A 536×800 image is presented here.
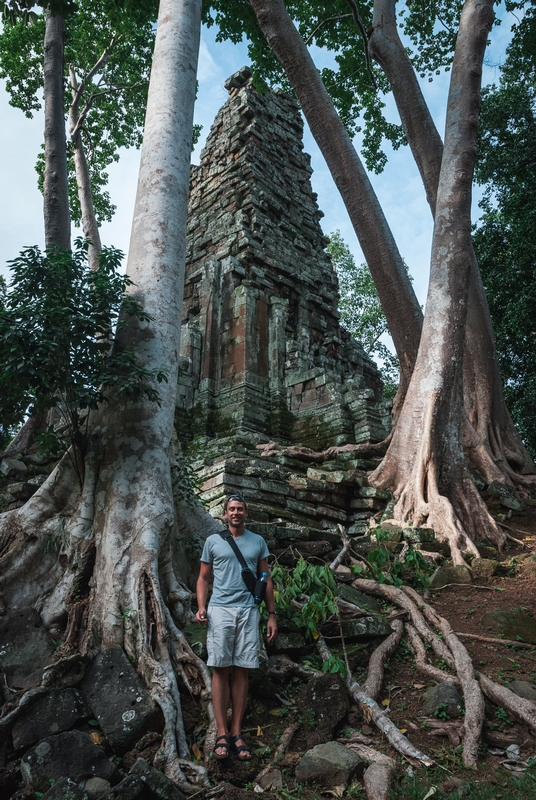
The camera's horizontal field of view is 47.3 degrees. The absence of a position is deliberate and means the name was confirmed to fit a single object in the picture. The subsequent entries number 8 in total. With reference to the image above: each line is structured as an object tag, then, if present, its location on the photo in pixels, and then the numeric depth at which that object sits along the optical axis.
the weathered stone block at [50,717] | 2.84
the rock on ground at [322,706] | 2.95
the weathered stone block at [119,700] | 2.82
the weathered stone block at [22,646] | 3.27
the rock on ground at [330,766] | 2.60
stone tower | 10.03
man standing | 2.88
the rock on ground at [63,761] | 2.59
